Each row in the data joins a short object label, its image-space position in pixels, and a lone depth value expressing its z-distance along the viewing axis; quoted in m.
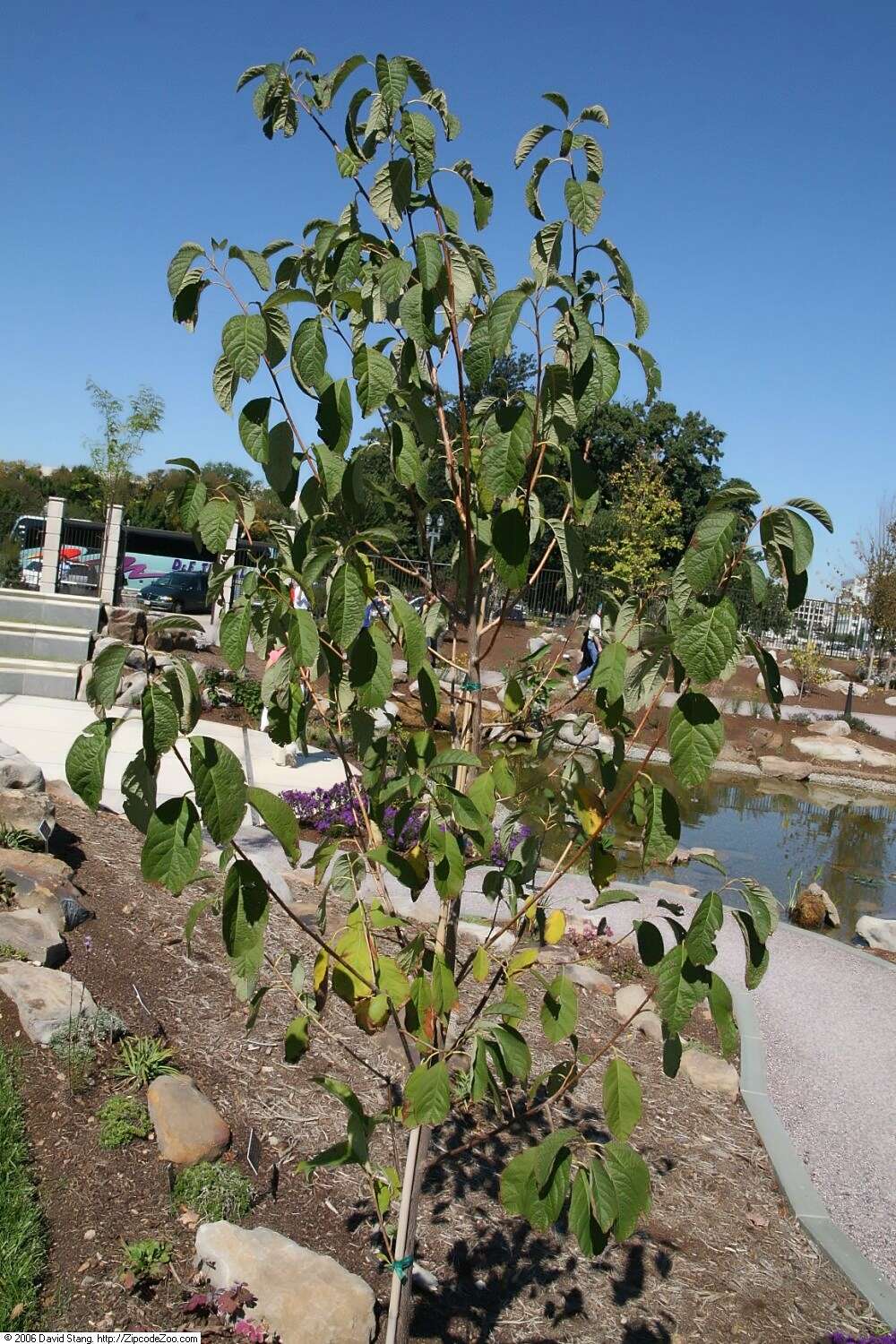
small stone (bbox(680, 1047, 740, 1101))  4.86
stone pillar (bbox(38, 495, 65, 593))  17.52
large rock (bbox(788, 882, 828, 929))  9.11
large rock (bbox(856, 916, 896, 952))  8.27
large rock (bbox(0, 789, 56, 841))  5.59
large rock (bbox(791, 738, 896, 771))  19.58
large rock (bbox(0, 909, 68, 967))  4.18
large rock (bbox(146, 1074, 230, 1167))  3.27
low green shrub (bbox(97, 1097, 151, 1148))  3.24
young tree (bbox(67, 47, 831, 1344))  1.56
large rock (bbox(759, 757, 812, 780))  17.88
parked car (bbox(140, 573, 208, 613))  28.47
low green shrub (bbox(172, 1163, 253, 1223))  3.06
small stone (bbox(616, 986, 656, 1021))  5.40
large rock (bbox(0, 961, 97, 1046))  3.65
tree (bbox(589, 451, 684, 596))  24.97
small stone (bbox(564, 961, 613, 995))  5.71
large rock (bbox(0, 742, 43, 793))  5.82
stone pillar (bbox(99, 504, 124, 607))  18.91
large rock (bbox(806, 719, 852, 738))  20.89
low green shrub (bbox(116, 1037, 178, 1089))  3.58
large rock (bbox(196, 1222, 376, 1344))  2.64
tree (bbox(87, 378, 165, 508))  28.36
